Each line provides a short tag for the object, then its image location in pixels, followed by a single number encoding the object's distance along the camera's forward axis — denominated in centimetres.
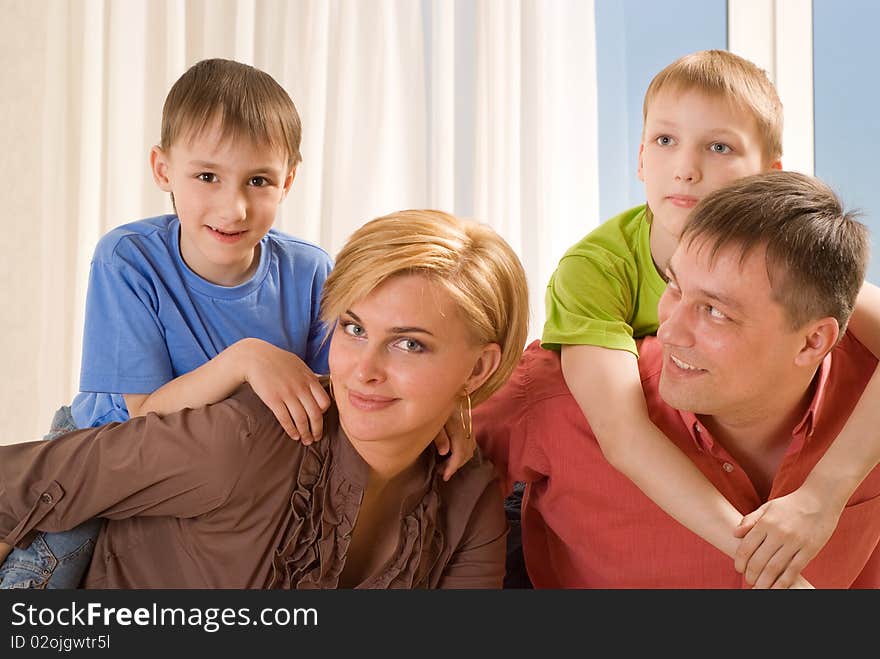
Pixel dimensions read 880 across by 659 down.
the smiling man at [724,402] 162
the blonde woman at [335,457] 160
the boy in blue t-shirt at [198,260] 201
